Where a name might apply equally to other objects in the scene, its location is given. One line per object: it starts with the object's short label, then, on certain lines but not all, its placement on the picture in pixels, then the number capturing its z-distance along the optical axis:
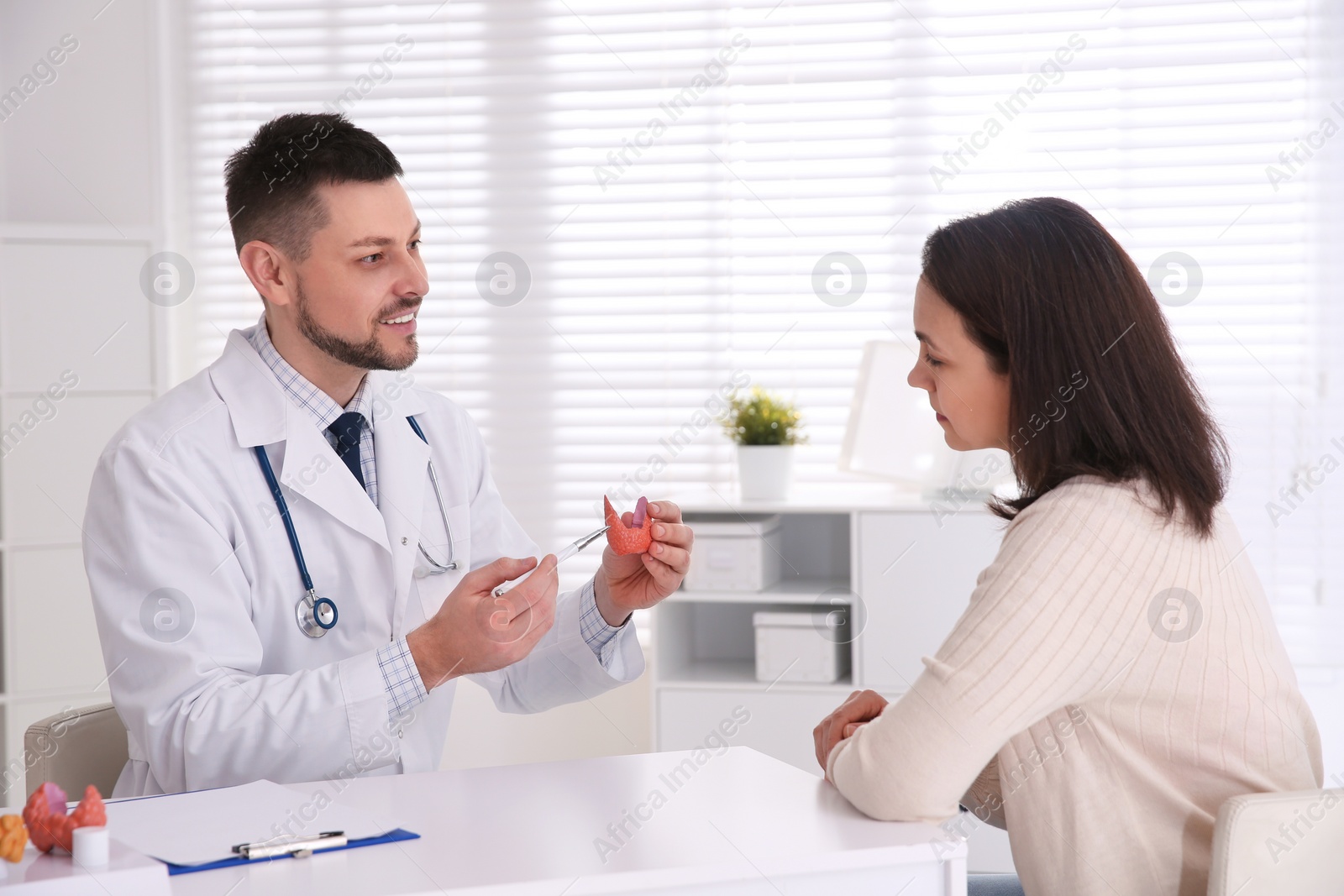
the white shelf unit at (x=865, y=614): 3.47
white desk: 1.21
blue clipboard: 1.23
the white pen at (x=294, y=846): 1.27
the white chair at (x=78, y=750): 1.86
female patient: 1.39
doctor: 1.78
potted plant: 3.67
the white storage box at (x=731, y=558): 3.56
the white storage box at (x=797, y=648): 3.54
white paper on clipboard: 1.29
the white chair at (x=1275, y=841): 1.30
